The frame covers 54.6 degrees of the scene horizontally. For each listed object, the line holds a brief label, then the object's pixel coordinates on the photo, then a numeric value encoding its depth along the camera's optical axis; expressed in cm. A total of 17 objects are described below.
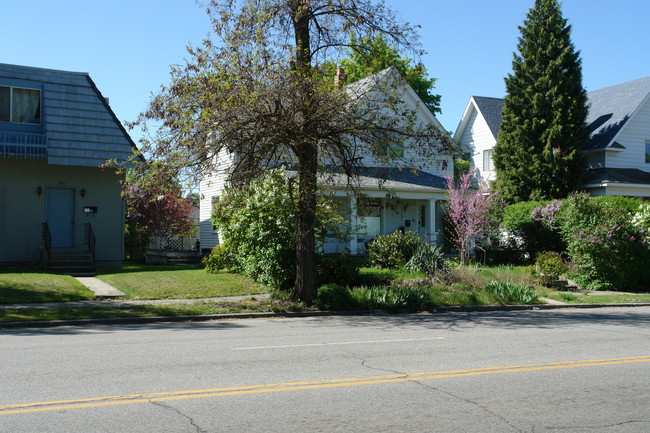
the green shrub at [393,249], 2416
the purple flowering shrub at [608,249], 2189
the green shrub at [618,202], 2534
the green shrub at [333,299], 1609
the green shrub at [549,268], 2231
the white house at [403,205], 2855
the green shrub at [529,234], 2802
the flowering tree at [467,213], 2705
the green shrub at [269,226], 1861
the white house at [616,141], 3158
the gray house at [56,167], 2317
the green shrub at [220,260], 2281
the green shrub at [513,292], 1844
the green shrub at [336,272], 1936
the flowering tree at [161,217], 3316
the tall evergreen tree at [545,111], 3080
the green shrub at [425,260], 2259
